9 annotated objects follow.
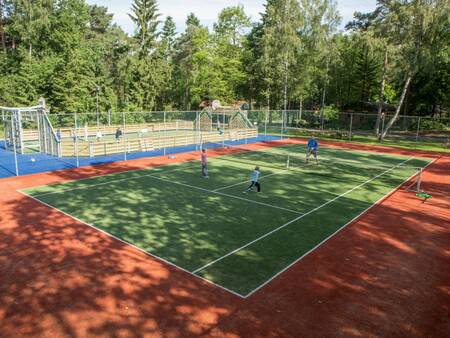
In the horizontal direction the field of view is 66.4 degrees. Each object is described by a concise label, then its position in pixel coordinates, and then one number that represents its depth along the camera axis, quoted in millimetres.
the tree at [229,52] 62425
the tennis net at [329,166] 22047
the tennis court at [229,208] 10406
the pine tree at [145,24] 59172
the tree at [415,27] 33812
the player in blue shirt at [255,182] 17188
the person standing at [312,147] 25112
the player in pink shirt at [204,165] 20467
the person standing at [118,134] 33509
